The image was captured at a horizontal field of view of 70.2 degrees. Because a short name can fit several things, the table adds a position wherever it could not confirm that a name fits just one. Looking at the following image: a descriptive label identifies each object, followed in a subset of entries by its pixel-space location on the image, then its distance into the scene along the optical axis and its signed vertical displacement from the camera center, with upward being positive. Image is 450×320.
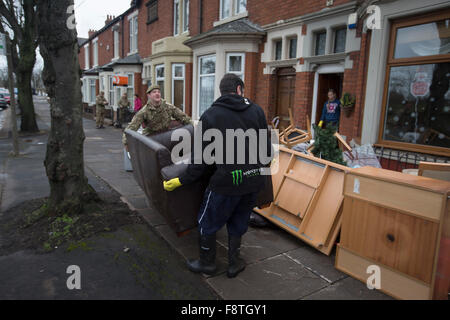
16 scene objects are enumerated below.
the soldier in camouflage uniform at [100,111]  17.92 -0.58
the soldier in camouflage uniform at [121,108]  17.80 -0.36
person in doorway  7.43 +0.01
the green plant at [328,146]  4.29 -0.50
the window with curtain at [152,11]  17.39 +5.05
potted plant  6.77 +0.17
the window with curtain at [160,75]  15.62 +1.38
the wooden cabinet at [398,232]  2.61 -1.05
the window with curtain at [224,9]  11.69 +3.53
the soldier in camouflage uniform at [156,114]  5.18 -0.18
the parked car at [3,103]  32.53 -0.62
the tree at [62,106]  3.99 -0.09
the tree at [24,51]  12.78 +1.96
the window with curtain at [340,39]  7.71 +1.71
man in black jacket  2.87 -0.58
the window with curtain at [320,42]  8.21 +1.71
